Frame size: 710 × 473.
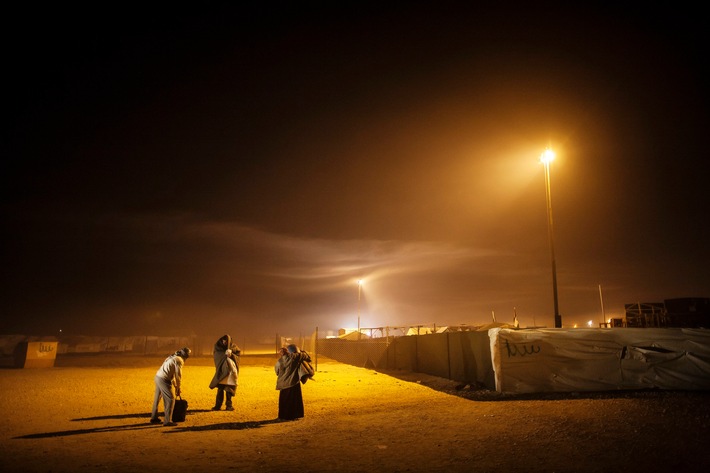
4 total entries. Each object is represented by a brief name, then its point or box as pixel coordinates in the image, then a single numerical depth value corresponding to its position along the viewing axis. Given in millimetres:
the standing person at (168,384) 9781
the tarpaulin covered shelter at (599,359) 12188
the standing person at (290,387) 10516
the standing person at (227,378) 11797
